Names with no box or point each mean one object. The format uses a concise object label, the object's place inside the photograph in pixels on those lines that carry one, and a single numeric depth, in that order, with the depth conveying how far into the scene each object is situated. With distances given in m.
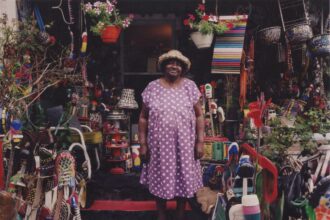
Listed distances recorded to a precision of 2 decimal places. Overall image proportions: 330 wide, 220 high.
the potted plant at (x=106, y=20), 5.92
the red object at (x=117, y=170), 6.64
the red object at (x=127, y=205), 5.43
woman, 4.59
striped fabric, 6.39
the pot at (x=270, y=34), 6.23
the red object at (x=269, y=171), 3.99
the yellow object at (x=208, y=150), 6.33
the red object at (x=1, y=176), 4.57
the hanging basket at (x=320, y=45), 5.89
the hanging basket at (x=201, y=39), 6.17
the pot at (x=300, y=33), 5.98
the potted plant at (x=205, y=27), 6.06
